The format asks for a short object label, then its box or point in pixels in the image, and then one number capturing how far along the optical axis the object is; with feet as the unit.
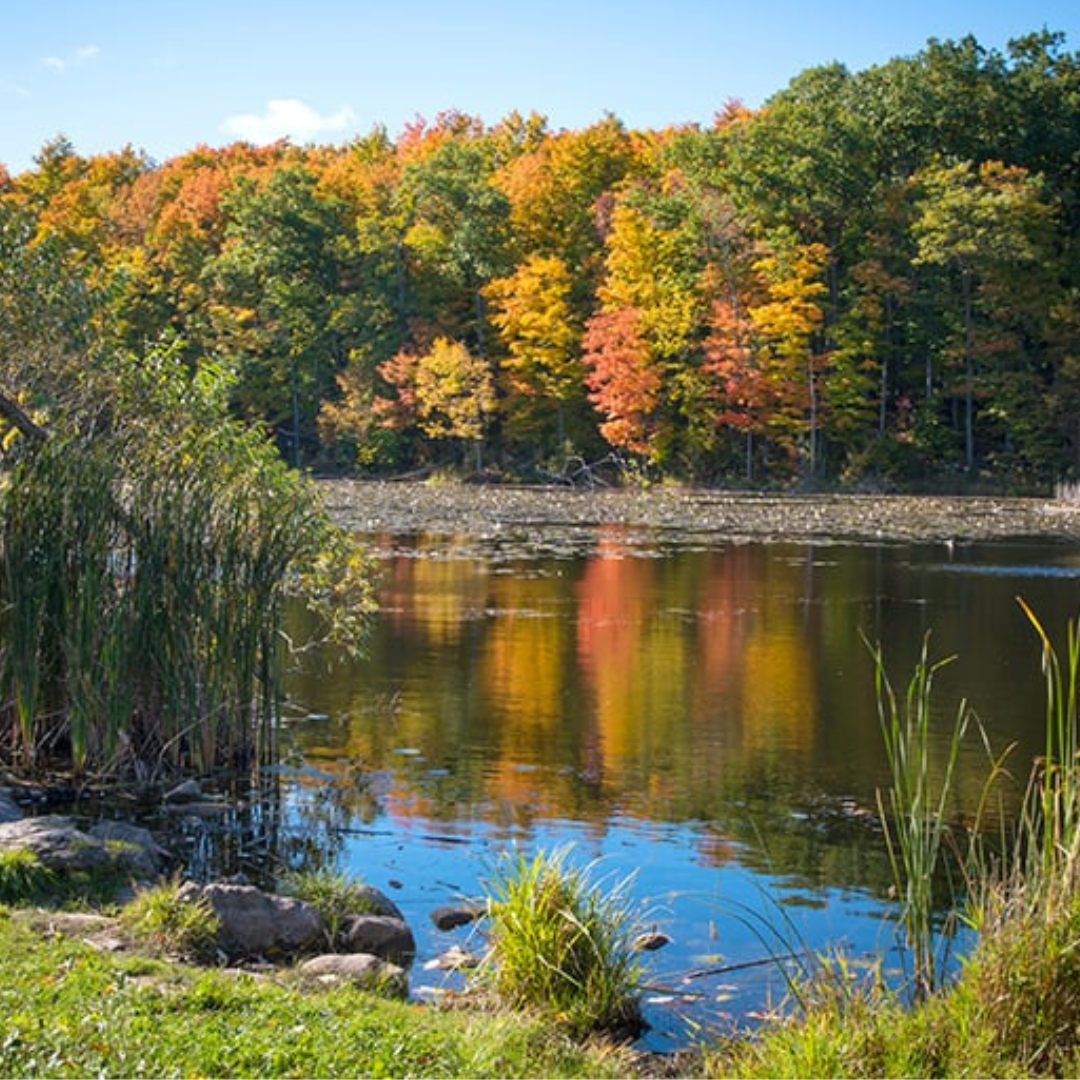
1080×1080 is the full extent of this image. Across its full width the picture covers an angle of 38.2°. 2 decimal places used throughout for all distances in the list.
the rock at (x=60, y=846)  29.01
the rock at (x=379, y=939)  27.55
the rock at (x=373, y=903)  29.25
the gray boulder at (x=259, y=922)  26.23
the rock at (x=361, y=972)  24.45
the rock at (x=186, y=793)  38.50
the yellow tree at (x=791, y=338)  175.01
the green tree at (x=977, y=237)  165.58
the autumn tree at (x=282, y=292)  216.95
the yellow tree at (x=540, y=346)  200.13
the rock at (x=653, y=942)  28.27
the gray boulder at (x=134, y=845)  30.27
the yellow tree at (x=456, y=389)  205.67
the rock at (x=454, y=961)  26.76
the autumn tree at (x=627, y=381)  188.55
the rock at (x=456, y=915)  30.09
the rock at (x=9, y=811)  33.15
